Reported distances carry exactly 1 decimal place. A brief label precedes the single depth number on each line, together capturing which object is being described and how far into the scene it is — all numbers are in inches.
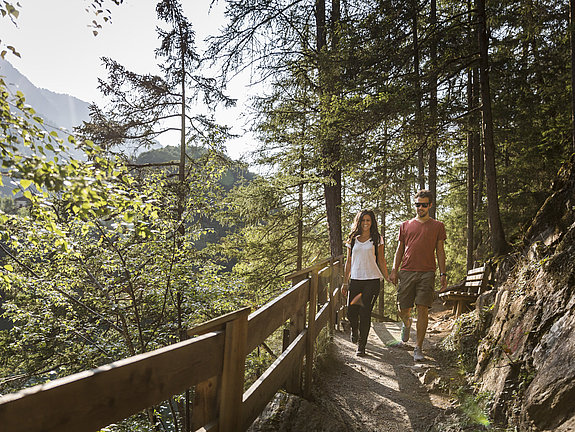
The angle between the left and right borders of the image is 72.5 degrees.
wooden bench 283.4
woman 229.5
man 219.9
